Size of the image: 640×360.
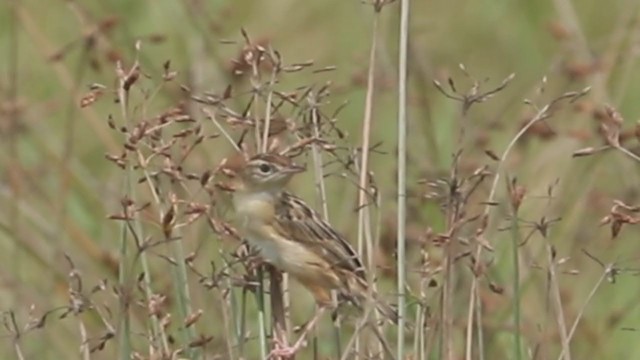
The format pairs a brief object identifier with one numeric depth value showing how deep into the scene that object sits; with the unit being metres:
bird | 6.88
